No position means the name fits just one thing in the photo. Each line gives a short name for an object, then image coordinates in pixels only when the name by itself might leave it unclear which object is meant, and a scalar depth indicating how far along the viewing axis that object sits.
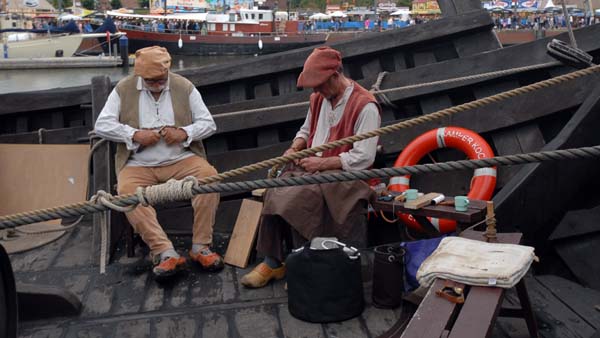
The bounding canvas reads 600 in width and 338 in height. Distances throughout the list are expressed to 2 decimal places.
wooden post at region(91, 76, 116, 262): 3.68
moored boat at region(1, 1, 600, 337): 2.77
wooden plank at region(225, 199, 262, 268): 3.50
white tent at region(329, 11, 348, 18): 46.08
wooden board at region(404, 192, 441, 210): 2.82
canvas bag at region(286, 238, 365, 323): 2.69
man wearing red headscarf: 3.00
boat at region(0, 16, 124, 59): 29.06
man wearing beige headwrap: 3.42
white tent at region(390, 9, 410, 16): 43.22
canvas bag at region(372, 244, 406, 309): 2.80
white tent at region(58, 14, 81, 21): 39.90
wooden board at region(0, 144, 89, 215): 4.32
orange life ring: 3.47
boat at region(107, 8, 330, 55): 34.91
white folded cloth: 1.93
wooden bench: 1.74
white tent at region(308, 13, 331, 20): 44.41
